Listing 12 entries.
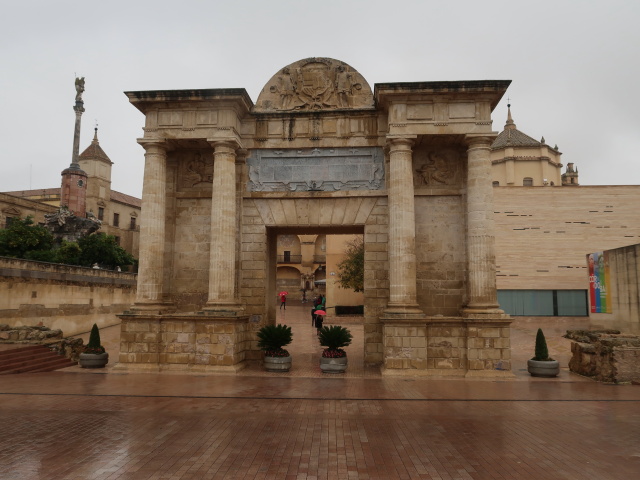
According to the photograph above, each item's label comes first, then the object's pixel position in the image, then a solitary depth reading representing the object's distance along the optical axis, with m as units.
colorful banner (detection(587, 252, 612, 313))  23.38
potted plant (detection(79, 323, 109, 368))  14.94
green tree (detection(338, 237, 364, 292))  34.53
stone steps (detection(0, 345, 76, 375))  14.24
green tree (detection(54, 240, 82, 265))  34.19
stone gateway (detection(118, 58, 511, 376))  14.16
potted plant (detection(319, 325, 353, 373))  14.07
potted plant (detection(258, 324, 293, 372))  14.23
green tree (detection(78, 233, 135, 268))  42.03
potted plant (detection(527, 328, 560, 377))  13.97
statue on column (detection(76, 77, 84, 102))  52.28
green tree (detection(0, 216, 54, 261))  33.56
